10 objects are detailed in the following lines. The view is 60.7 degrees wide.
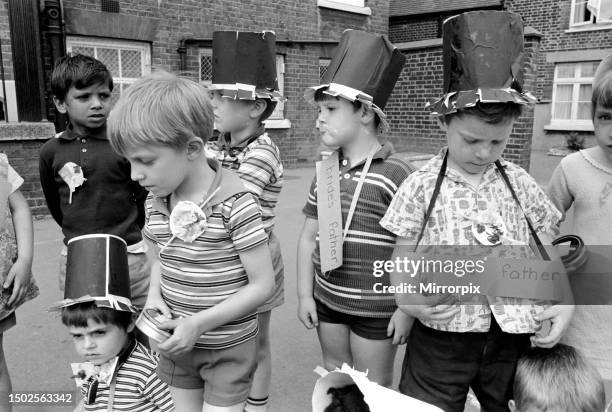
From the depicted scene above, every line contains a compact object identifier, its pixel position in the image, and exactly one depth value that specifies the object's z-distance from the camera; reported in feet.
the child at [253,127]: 7.68
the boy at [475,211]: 5.15
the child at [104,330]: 5.85
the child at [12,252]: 7.29
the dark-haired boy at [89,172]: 8.13
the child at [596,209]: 5.94
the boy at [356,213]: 6.46
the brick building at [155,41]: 21.36
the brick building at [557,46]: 50.70
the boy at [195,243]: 5.04
